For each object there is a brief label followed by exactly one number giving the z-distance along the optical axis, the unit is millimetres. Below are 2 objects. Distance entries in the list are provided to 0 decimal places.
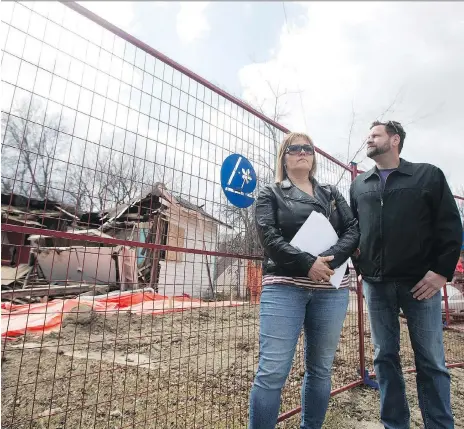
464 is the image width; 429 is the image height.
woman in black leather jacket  1846
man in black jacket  2100
